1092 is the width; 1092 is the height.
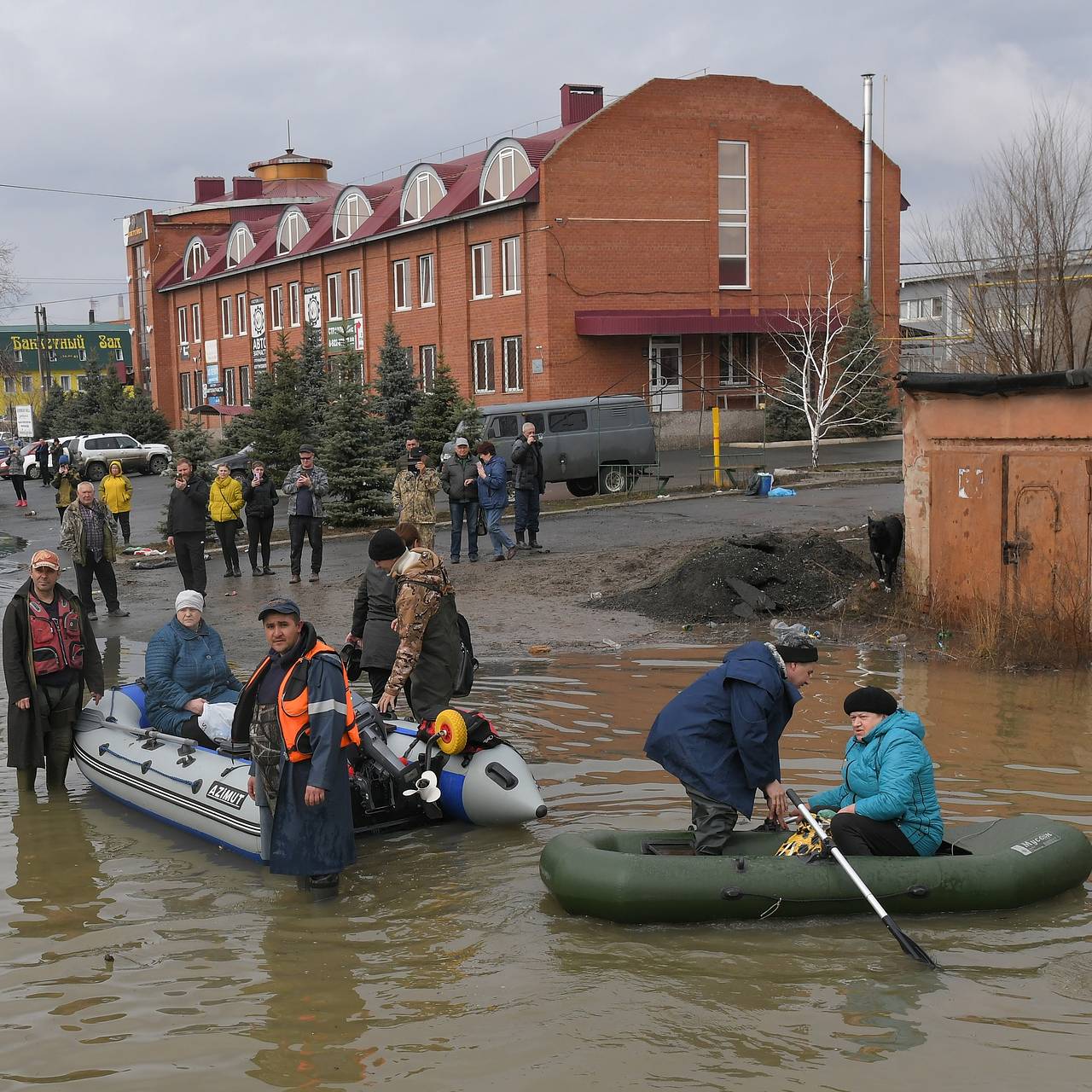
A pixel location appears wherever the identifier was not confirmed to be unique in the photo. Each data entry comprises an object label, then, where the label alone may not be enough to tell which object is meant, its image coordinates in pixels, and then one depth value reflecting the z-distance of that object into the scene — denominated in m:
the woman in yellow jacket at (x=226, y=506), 19.45
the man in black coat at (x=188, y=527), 17.58
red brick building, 39.31
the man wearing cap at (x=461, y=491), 19.34
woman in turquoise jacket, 6.95
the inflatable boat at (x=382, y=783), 8.41
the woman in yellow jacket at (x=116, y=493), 23.84
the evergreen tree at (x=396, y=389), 34.78
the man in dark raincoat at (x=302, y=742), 7.12
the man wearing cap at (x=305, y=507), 18.94
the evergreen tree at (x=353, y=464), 25.20
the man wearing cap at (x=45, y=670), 9.63
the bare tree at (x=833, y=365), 37.38
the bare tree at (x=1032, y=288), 21.95
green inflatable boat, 6.93
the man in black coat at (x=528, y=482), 20.03
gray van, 28.89
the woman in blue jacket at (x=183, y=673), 9.42
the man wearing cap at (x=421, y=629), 8.88
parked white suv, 46.38
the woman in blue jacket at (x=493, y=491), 19.50
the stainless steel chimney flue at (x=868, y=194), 41.12
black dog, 15.07
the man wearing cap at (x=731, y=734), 6.71
